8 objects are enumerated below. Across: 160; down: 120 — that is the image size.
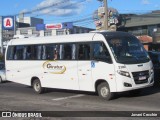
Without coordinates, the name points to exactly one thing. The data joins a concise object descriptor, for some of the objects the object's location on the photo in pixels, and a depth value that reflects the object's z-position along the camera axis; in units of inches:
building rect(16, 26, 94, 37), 2777.1
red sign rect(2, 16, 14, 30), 2198.6
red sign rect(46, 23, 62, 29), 2190.0
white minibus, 566.6
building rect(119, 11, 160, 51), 1893.5
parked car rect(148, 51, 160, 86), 712.4
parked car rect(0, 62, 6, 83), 1049.3
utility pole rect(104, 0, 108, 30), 1262.3
